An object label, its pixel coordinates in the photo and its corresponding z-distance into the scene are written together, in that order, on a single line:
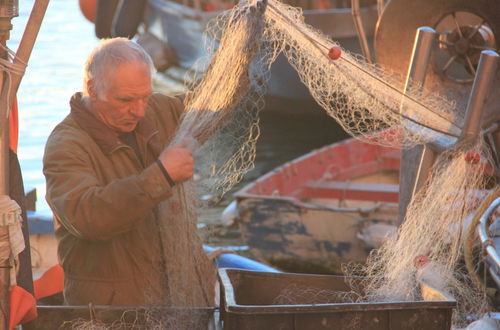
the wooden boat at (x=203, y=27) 24.36
